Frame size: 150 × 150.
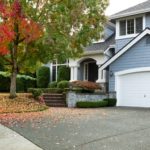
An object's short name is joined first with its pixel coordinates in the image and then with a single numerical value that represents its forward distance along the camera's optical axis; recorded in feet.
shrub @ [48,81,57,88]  91.68
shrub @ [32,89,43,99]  66.39
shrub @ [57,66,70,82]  92.43
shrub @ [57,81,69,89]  81.59
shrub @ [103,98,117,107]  71.87
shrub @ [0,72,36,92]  91.15
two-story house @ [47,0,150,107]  68.44
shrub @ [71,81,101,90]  72.00
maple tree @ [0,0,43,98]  55.63
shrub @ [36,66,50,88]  97.71
